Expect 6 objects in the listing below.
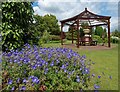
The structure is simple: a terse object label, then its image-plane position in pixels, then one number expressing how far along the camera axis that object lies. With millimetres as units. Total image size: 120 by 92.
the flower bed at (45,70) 1577
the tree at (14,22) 2611
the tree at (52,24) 18186
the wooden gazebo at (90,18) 7813
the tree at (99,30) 15121
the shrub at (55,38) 14794
